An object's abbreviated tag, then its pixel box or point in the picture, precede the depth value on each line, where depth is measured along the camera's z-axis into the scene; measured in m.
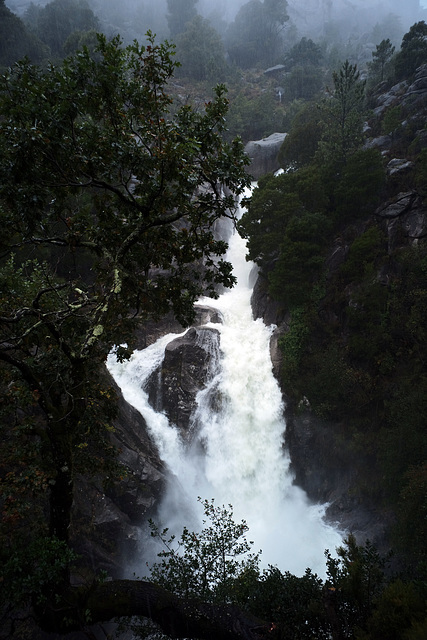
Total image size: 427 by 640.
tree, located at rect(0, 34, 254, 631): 4.53
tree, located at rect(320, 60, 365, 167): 19.86
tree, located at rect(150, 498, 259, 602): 6.53
